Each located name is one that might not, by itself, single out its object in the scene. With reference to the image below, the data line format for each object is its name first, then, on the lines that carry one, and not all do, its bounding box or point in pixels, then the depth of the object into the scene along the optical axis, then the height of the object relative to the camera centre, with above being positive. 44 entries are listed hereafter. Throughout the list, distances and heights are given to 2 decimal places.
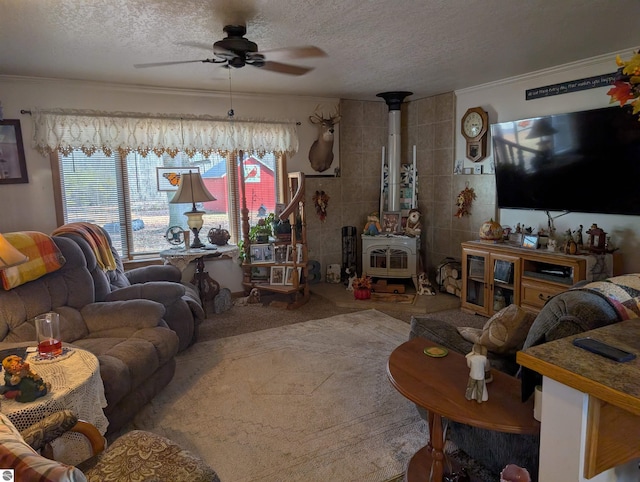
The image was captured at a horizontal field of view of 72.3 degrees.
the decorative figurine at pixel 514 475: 1.32 -0.87
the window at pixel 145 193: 4.40 +0.02
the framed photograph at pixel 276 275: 4.87 -0.91
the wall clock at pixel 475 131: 4.66 +0.61
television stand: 3.60 -0.77
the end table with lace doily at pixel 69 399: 1.65 -0.79
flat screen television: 3.41 +0.21
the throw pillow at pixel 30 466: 0.95 -0.60
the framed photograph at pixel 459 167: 5.02 +0.25
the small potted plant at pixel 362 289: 4.95 -1.11
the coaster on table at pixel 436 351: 1.98 -0.74
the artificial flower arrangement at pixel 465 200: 4.95 -0.13
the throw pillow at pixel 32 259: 2.62 -0.38
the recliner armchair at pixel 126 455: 1.50 -0.95
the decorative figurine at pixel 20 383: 1.69 -0.72
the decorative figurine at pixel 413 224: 5.17 -0.42
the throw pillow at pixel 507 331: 2.00 -0.66
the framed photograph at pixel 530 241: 3.96 -0.49
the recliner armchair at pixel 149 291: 3.21 -0.74
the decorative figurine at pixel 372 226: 5.33 -0.44
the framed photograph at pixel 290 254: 4.85 -0.68
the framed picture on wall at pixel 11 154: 3.97 +0.41
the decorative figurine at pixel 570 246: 3.63 -0.50
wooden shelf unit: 4.69 -0.73
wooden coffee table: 1.50 -0.77
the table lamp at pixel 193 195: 4.34 -0.01
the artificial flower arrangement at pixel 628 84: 1.17 +0.28
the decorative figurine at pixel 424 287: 5.02 -1.12
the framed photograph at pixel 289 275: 4.84 -0.91
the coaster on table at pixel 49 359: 1.99 -0.73
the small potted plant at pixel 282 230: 4.90 -0.42
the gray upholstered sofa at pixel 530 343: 1.64 -0.76
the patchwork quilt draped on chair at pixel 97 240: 3.33 -0.34
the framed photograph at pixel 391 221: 5.39 -0.39
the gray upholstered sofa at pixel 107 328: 2.45 -0.83
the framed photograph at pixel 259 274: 5.01 -0.92
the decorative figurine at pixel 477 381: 1.59 -0.70
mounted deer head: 5.30 +0.59
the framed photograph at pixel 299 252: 4.83 -0.66
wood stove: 5.13 -0.69
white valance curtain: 4.12 +0.64
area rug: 2.17 -1.31
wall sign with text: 3.63 +0.88
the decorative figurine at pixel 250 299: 4.87 -1.18
